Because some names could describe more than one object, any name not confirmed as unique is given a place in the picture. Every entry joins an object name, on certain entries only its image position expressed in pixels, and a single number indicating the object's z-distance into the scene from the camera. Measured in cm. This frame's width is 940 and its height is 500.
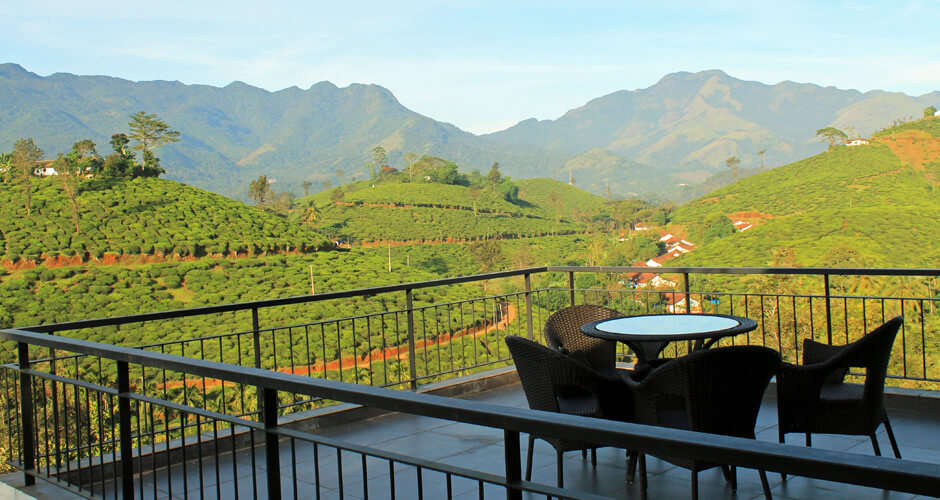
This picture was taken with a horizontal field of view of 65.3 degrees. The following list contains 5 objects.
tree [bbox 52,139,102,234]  5828
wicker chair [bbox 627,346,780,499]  278
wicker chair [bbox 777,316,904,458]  312
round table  358
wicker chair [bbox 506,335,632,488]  319
